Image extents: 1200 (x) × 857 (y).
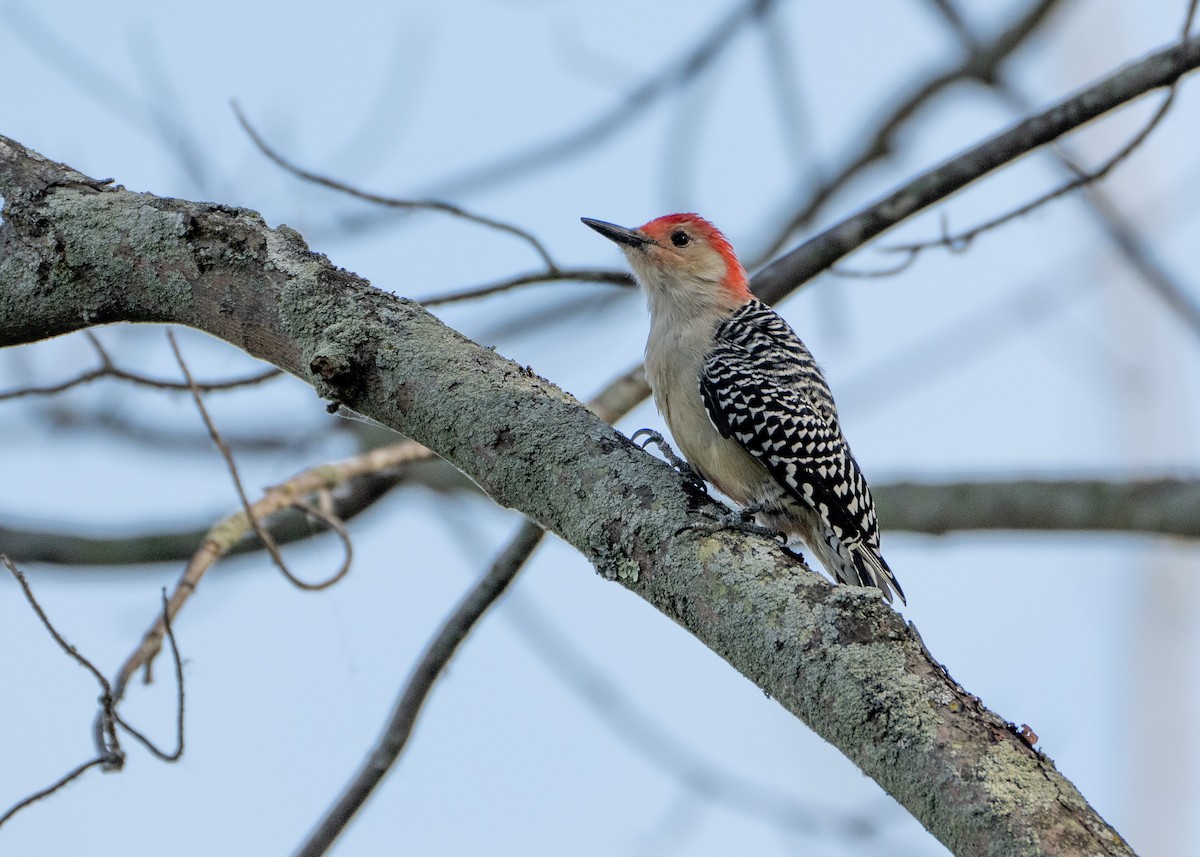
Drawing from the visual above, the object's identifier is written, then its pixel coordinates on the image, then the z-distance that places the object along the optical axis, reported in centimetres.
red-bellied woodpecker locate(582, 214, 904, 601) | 1156
